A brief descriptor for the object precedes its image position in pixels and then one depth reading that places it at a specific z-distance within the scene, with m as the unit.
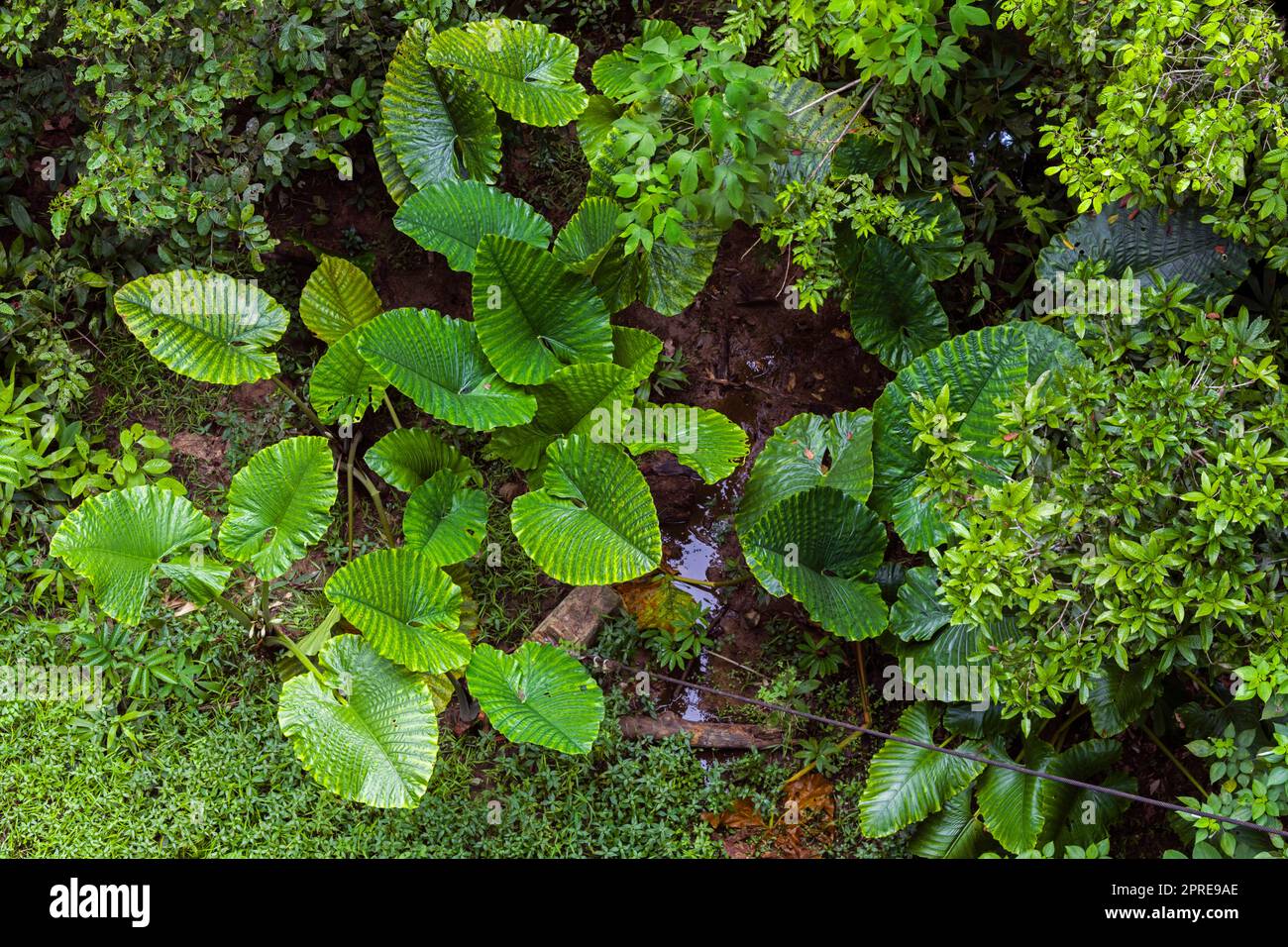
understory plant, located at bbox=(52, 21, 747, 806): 2.83
